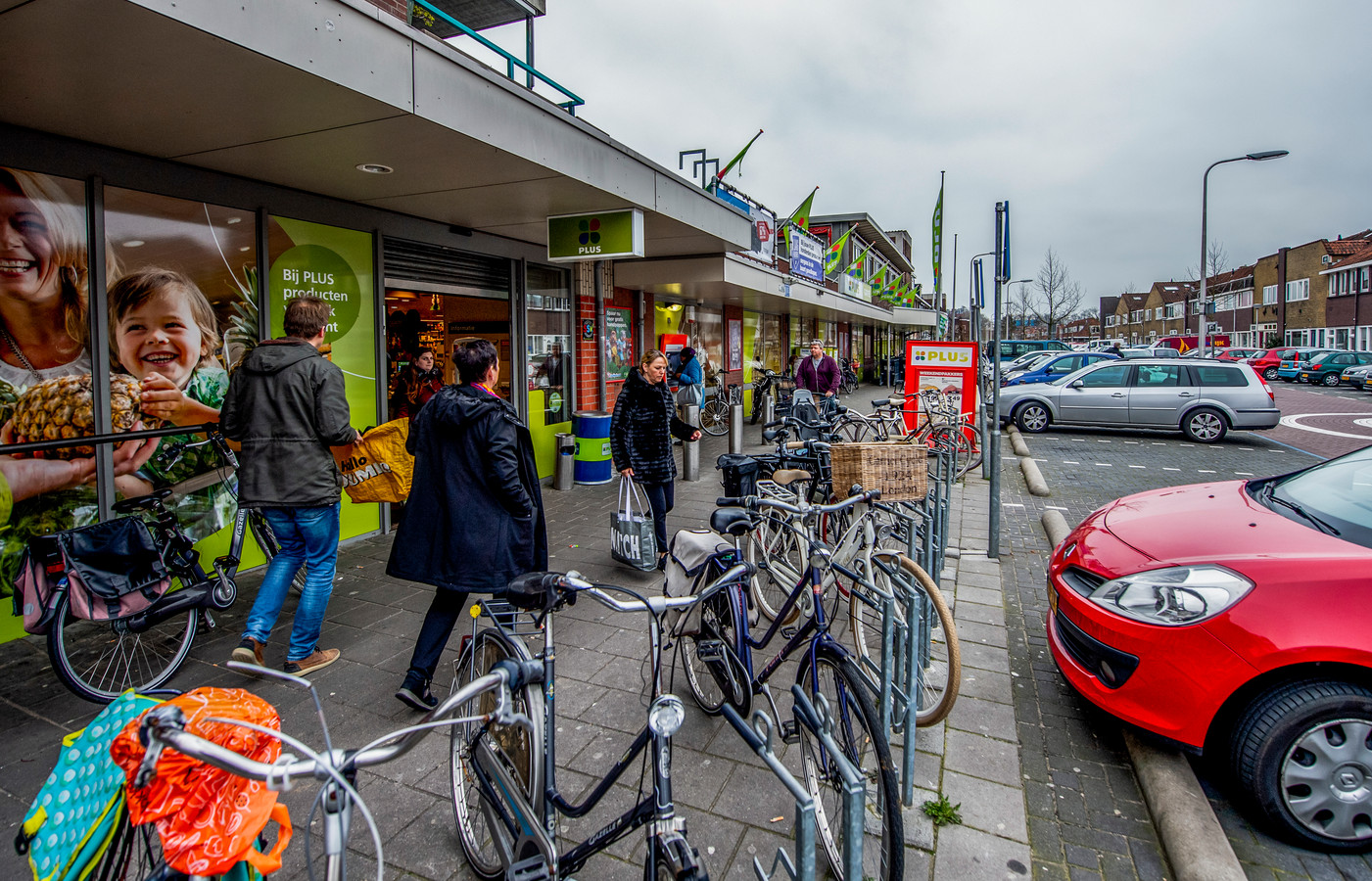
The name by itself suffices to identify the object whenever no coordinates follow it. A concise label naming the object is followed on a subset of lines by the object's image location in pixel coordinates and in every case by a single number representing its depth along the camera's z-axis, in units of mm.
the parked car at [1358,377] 26969
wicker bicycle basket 3920
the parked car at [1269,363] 33938
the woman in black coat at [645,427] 5301
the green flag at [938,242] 19078
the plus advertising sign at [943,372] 10758
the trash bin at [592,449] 8383
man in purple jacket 11695
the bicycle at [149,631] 3430
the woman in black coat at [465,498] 3250
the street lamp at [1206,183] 18316
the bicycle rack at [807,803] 1495
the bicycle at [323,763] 1159
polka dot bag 1324
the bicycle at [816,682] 2223
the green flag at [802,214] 14578
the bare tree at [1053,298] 60531
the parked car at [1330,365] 29562
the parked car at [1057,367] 17531
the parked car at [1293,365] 32000
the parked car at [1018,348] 40500
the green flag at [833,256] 16719
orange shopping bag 1264
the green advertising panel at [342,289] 5586
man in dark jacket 3600
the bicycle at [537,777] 1692
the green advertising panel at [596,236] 6414
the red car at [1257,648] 2570
